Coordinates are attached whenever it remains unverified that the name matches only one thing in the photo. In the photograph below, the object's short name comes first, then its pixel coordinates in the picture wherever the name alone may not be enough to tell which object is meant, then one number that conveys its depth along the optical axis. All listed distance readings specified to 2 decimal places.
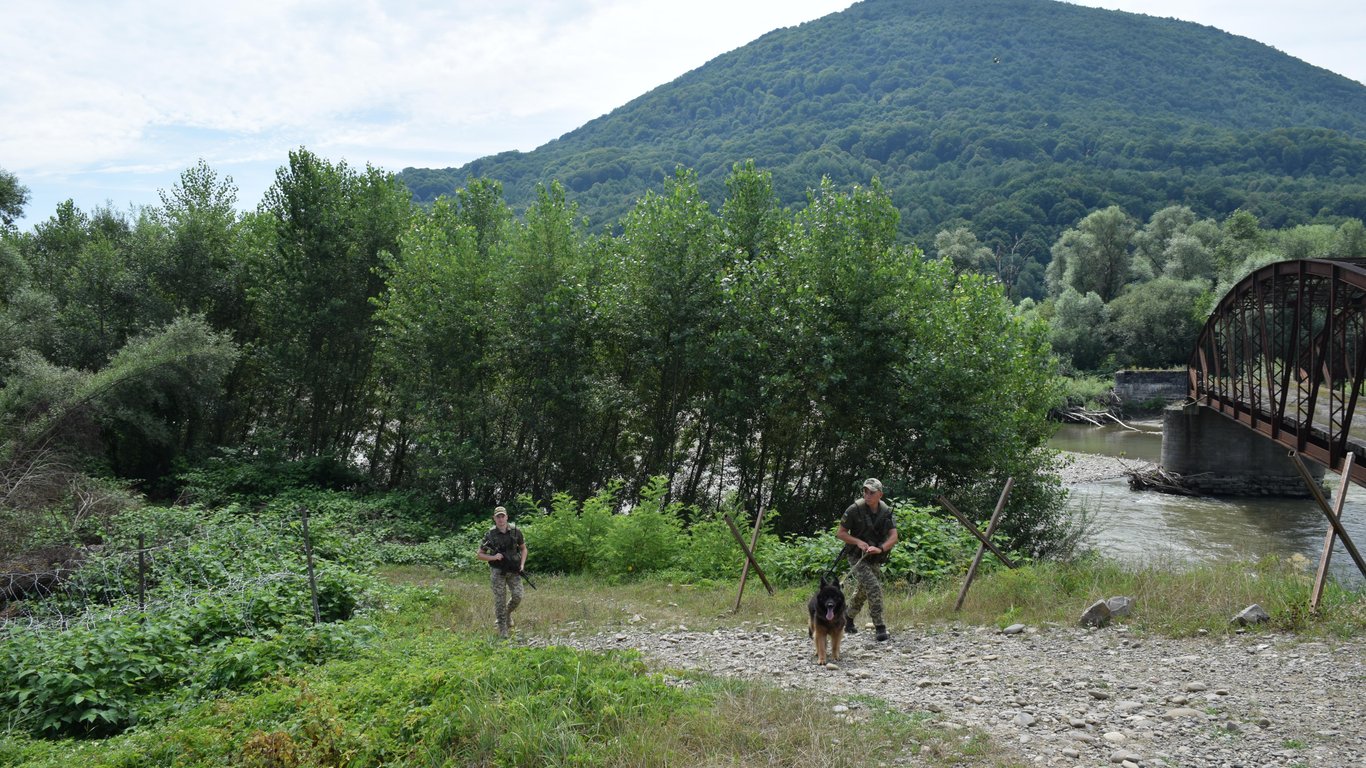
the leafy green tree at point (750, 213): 24.91
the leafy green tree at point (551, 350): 24.06
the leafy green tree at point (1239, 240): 77.36
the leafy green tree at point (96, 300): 28.64
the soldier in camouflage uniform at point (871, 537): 9.99
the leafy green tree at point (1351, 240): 70.75
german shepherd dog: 8.99
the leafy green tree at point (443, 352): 24.84
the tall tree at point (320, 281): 28.84
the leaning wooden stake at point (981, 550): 11.37
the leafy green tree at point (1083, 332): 71.62
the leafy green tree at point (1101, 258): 85.19
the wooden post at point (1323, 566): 9.23
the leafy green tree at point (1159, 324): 67.94
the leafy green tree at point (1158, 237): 83.31
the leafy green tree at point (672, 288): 22.86
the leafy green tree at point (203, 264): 30.78
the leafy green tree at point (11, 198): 29.75
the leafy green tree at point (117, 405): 22.44
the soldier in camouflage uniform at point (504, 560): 11.86
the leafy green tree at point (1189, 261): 78.75
